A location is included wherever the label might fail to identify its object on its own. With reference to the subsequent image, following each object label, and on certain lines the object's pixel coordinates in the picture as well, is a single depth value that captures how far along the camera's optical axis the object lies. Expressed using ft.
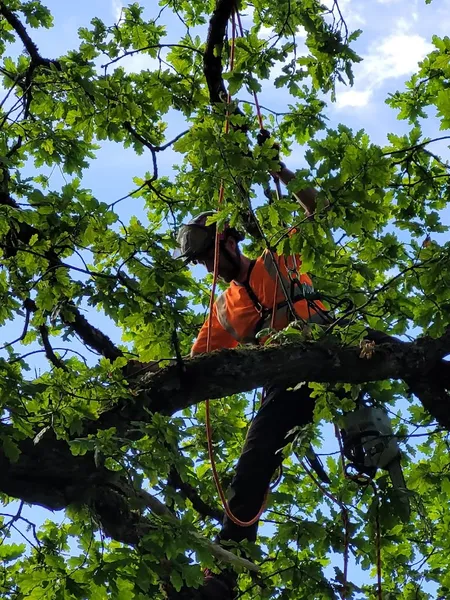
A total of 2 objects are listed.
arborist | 26.05
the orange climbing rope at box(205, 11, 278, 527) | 24.75
